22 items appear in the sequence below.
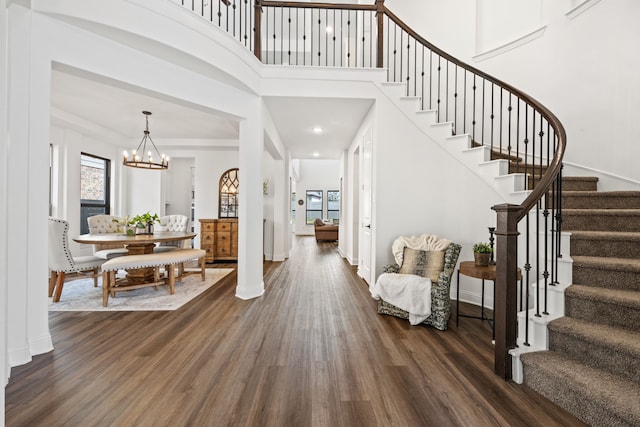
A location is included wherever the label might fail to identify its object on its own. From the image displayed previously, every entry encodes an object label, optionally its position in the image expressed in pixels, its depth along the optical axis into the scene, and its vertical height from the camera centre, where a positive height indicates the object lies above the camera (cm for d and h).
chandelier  440 +78
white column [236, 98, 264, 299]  358 +10
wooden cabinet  602 -57
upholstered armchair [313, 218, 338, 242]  1076 -77
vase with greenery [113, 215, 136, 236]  409 -23
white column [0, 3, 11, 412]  116 +18
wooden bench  327 -67
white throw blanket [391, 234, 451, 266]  316 -35
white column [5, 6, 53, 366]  197 +15
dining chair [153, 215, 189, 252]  552 -23
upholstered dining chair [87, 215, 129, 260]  455 -27
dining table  356 -38
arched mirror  671 +41
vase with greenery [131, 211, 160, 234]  415 -18
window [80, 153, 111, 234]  571 +52
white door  420 +10
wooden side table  242 -51
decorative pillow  296 -54
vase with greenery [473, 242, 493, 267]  259 -38
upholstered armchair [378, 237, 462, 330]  261 -81
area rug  317 -109
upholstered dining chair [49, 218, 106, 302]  326 -53
